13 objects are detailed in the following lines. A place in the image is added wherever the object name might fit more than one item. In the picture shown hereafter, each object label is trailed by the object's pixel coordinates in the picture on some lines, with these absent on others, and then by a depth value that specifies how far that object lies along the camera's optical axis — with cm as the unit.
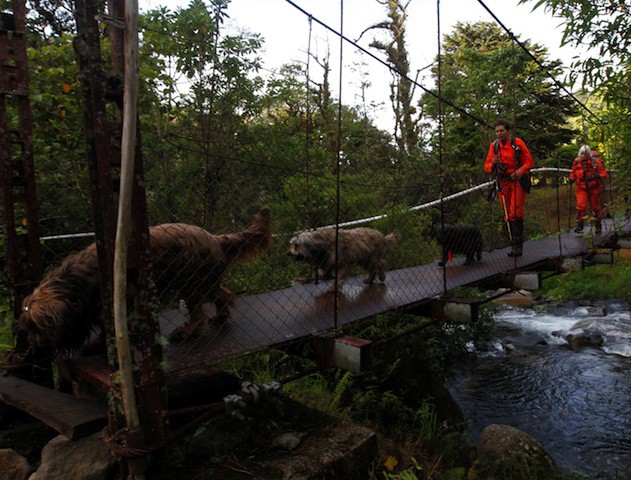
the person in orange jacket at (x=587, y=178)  633
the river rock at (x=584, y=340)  661
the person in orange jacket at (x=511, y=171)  507
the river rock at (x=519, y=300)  927
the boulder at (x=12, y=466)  201
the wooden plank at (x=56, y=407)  189
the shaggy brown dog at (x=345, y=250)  406
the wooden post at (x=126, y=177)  134
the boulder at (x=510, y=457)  334
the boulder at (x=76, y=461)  193
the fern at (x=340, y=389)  363
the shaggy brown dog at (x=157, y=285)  215
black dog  516
